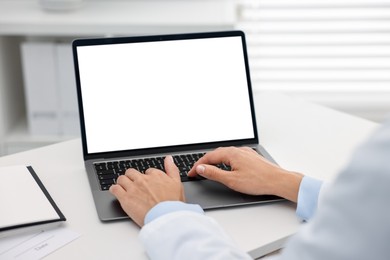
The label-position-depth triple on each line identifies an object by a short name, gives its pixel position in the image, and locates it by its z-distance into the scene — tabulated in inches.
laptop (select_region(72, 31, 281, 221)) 56.2
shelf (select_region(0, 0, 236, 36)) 90.6
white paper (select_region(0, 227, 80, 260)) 42.2
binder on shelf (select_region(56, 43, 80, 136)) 95.4
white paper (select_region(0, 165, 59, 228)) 44.9
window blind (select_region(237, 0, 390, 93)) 105.5
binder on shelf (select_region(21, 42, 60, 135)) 94.9
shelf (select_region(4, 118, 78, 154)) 97.3
